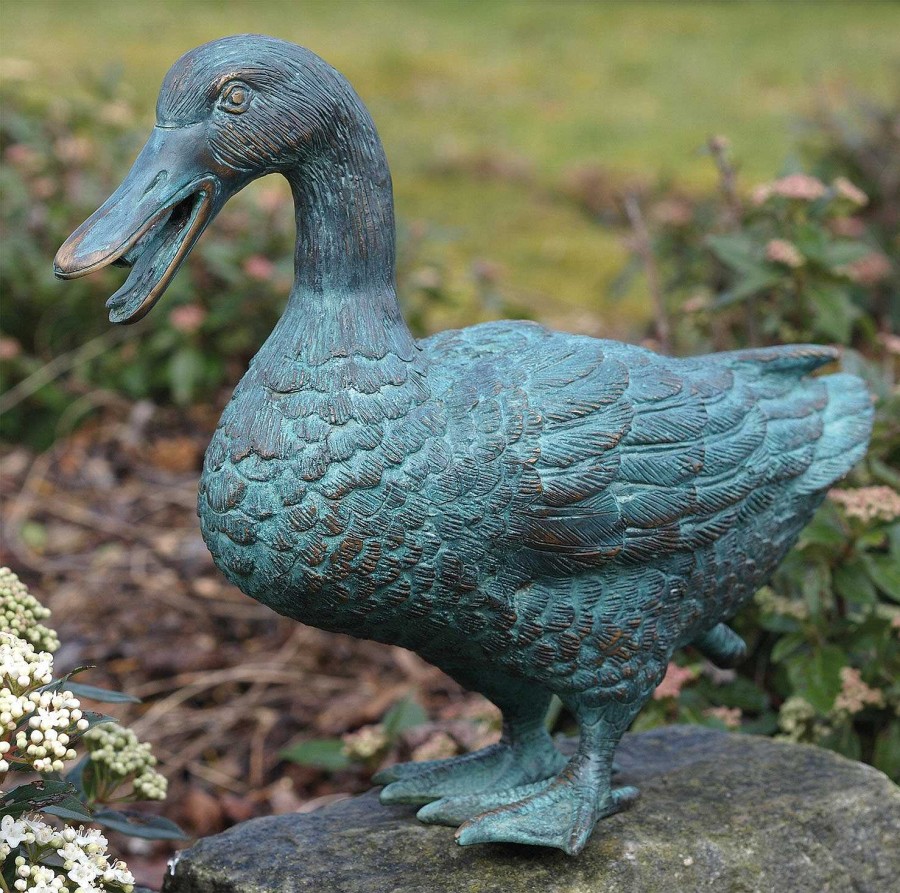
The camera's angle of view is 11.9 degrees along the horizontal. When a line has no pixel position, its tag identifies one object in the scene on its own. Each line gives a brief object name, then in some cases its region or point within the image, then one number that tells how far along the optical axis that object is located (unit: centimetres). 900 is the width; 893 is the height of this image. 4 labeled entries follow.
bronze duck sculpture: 196
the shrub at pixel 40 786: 190
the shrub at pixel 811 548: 222
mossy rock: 203
